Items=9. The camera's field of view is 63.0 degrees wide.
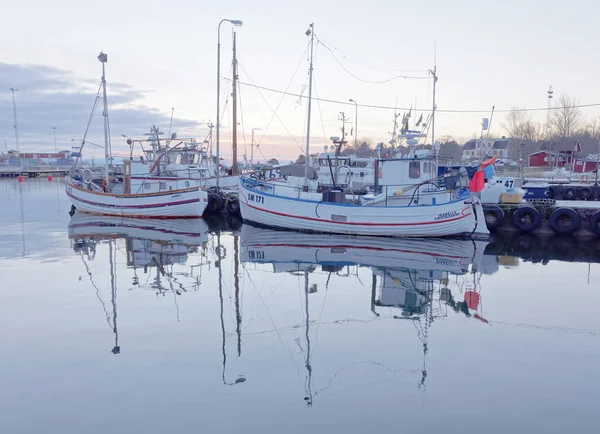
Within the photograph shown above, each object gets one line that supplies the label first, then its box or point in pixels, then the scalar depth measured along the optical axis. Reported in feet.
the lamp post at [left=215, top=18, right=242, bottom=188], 89.73
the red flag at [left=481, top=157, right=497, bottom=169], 58.39
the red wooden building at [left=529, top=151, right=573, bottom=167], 175.22
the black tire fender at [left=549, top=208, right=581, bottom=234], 65.00
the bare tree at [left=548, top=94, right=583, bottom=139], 220.64
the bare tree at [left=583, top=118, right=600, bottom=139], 256.66
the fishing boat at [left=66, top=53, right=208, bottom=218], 84.23
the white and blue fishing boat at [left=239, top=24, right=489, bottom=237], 62.18
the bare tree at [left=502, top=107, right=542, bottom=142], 259.80
